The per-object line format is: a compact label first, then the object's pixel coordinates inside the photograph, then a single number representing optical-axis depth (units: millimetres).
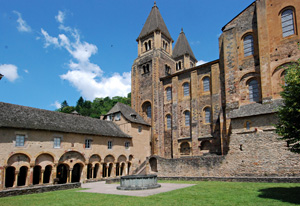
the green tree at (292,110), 12241
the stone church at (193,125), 21703
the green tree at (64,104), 88000
